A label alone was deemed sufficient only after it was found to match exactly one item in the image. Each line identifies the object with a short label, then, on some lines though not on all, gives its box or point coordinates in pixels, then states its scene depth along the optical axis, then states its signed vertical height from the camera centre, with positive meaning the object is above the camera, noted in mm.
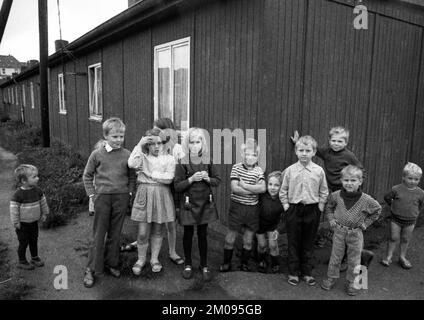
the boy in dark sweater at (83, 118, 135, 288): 3635 -823
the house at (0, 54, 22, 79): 90000 +9745
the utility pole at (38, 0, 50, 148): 9289 +978
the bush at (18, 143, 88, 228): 6008 -1571
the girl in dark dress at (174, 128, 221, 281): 3633 -775
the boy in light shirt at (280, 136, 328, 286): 3564 -887
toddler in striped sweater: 3785 -1066
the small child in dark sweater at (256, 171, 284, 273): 3717 -1051
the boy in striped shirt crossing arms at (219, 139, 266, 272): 3690 -870
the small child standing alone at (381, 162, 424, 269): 3936 -1033
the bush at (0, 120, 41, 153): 15039 -1536
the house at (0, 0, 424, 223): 4449 +504
